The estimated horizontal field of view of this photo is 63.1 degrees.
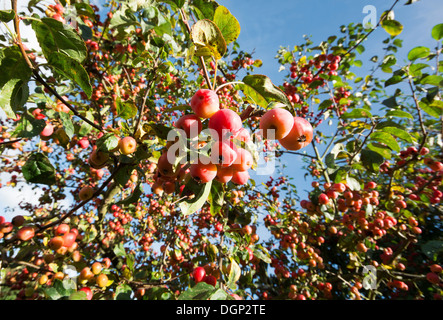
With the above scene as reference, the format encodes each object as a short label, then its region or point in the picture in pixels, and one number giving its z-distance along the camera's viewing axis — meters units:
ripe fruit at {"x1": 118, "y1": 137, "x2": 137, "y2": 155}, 0.43
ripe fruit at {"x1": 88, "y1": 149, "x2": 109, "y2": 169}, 0.45
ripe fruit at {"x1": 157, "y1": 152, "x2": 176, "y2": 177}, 0.40
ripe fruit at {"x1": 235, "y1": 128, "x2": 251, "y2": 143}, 0.37
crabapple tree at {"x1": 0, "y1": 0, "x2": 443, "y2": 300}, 0.36
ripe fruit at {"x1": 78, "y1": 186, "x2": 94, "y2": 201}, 0.62
